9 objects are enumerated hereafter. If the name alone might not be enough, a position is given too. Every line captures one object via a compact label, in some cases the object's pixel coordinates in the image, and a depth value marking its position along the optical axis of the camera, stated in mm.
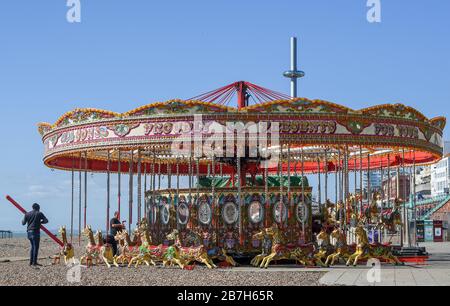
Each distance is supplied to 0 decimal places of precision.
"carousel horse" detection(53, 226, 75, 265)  23844
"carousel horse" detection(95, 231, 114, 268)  23438
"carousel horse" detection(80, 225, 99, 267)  23639
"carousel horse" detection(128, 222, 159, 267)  23453
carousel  22719
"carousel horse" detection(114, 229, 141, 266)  24109
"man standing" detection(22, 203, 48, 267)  22953
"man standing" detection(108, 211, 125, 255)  26109
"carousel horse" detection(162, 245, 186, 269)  22289
